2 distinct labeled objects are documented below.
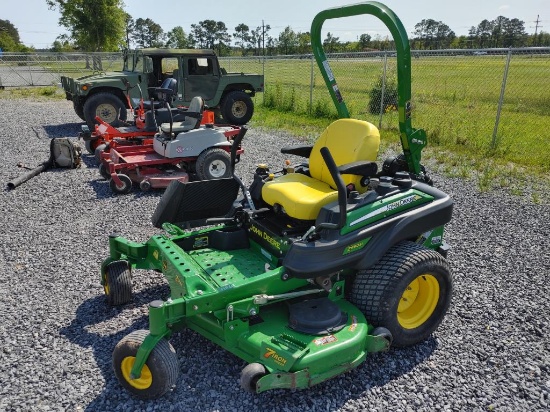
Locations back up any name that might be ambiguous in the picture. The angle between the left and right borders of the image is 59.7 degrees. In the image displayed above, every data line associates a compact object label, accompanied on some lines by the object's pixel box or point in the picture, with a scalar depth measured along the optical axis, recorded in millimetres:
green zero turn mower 2732
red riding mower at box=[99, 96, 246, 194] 6691
